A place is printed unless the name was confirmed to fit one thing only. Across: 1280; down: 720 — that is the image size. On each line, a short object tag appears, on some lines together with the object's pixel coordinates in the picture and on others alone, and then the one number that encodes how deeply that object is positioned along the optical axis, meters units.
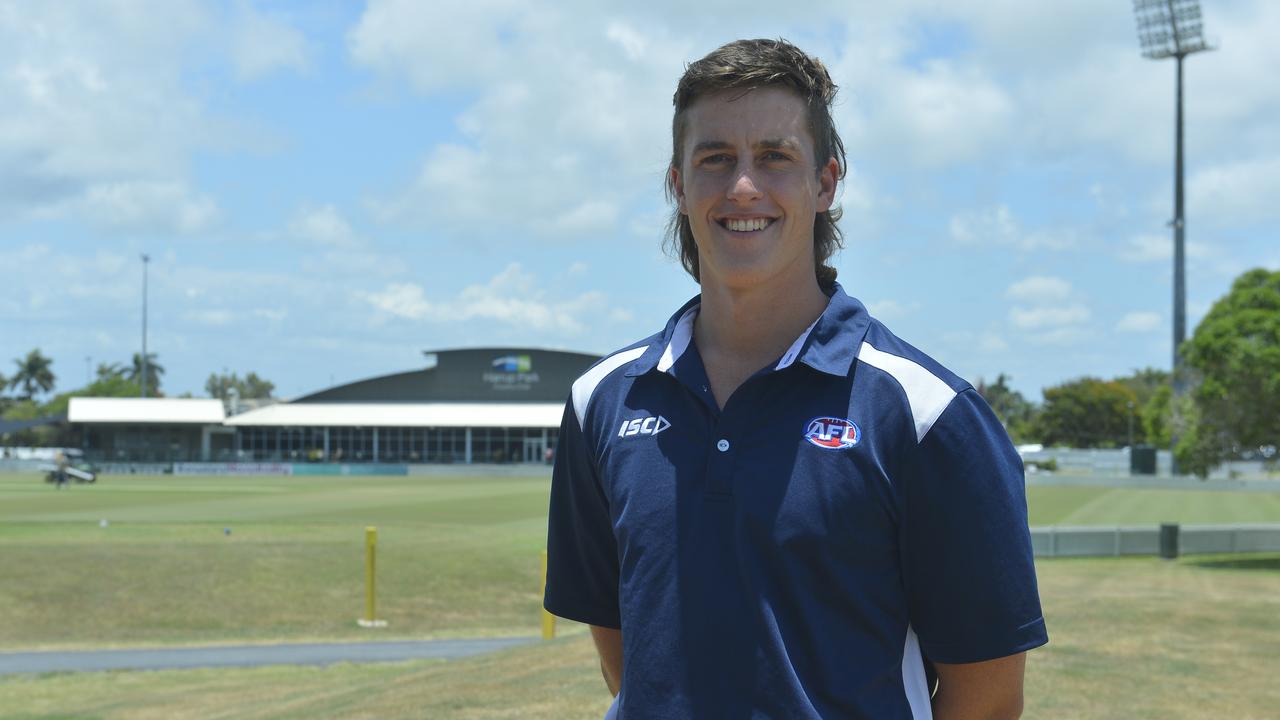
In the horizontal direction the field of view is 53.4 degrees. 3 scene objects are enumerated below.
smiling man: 2.44
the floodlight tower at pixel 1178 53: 81.06
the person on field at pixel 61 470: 60.63
